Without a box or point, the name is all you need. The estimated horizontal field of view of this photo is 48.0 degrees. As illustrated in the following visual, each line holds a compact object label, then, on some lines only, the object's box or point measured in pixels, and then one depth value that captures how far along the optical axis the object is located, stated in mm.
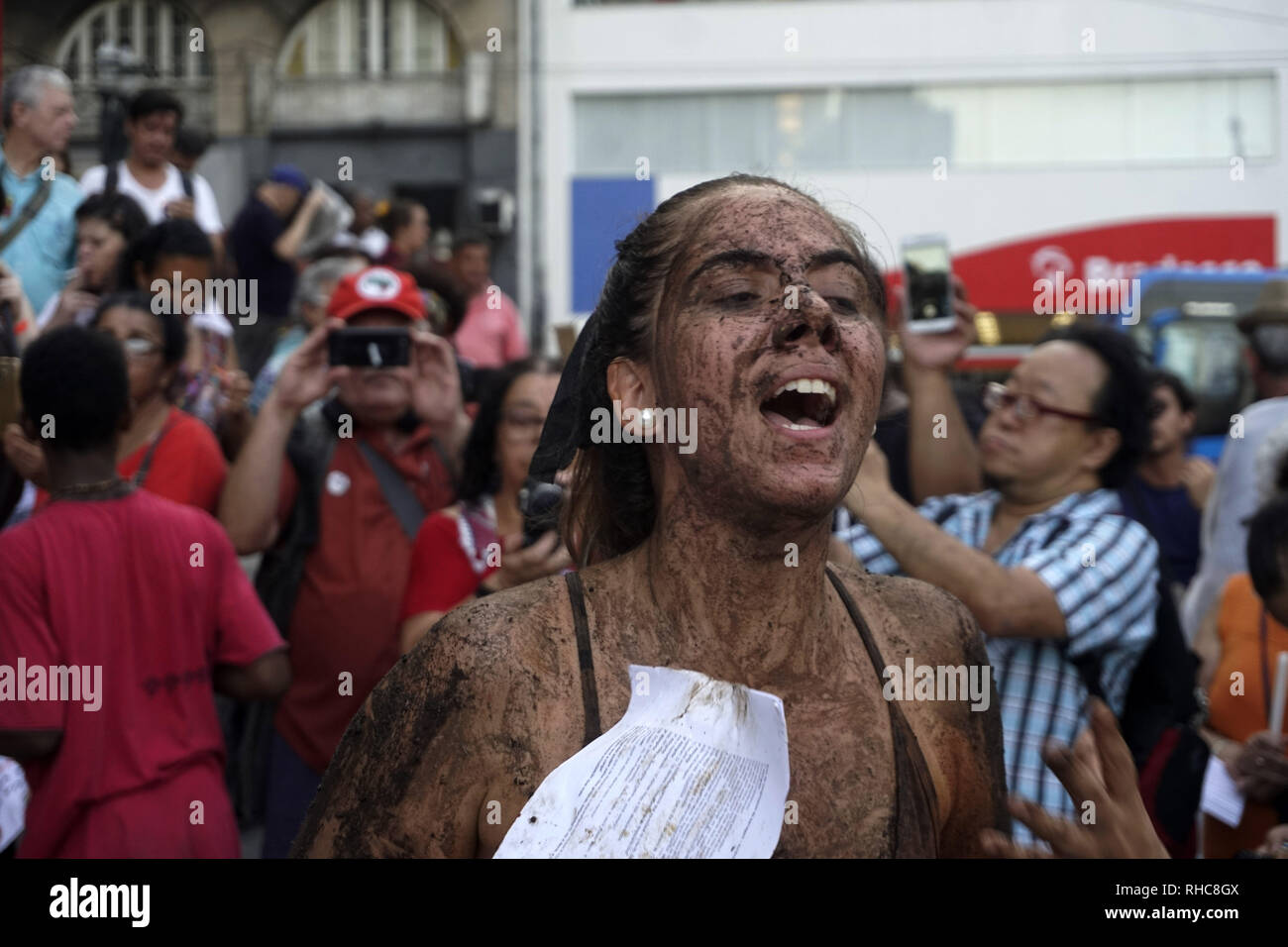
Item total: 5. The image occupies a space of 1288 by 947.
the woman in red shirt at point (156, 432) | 4211
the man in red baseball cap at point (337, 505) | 4117
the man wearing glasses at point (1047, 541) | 3297
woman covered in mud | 1964
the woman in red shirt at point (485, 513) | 3818
